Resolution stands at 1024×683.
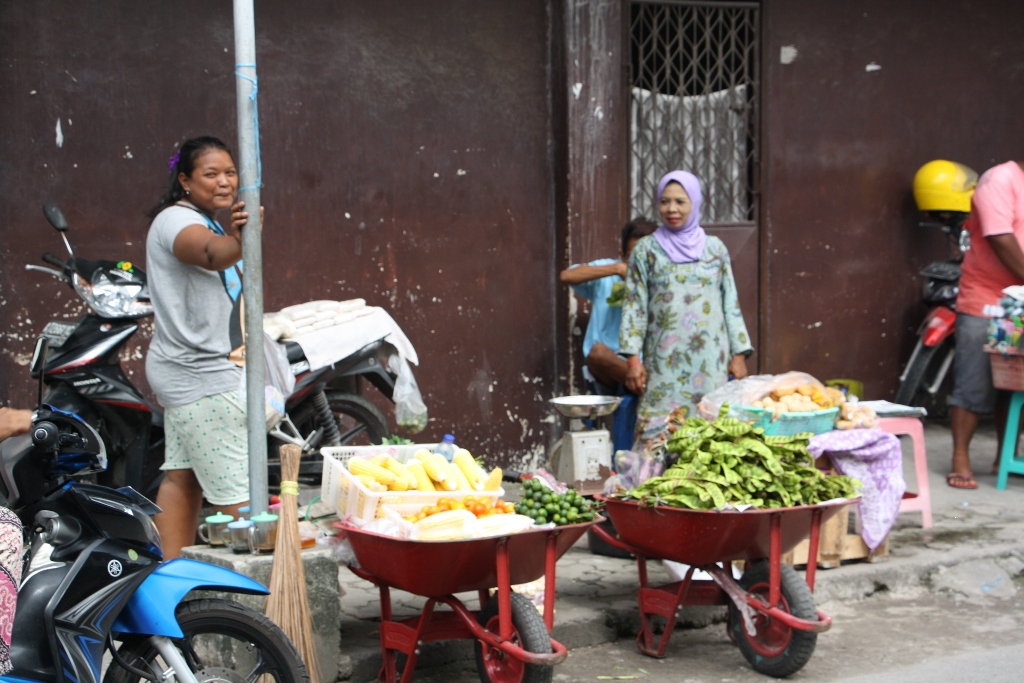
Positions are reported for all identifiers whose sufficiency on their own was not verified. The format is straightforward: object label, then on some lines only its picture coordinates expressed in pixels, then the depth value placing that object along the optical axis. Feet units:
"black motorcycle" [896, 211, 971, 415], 25.81
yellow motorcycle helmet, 25.81
